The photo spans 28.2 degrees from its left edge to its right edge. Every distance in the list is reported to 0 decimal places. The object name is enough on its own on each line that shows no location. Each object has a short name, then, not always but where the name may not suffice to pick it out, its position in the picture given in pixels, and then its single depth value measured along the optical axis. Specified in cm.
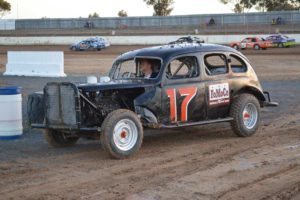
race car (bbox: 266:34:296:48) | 4644
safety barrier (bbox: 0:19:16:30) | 8219
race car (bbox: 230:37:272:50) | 4603
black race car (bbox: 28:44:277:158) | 848
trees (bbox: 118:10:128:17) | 13529
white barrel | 1031
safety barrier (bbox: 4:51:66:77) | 2423
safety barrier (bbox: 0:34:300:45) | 5519
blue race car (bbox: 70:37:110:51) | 5228
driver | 941
